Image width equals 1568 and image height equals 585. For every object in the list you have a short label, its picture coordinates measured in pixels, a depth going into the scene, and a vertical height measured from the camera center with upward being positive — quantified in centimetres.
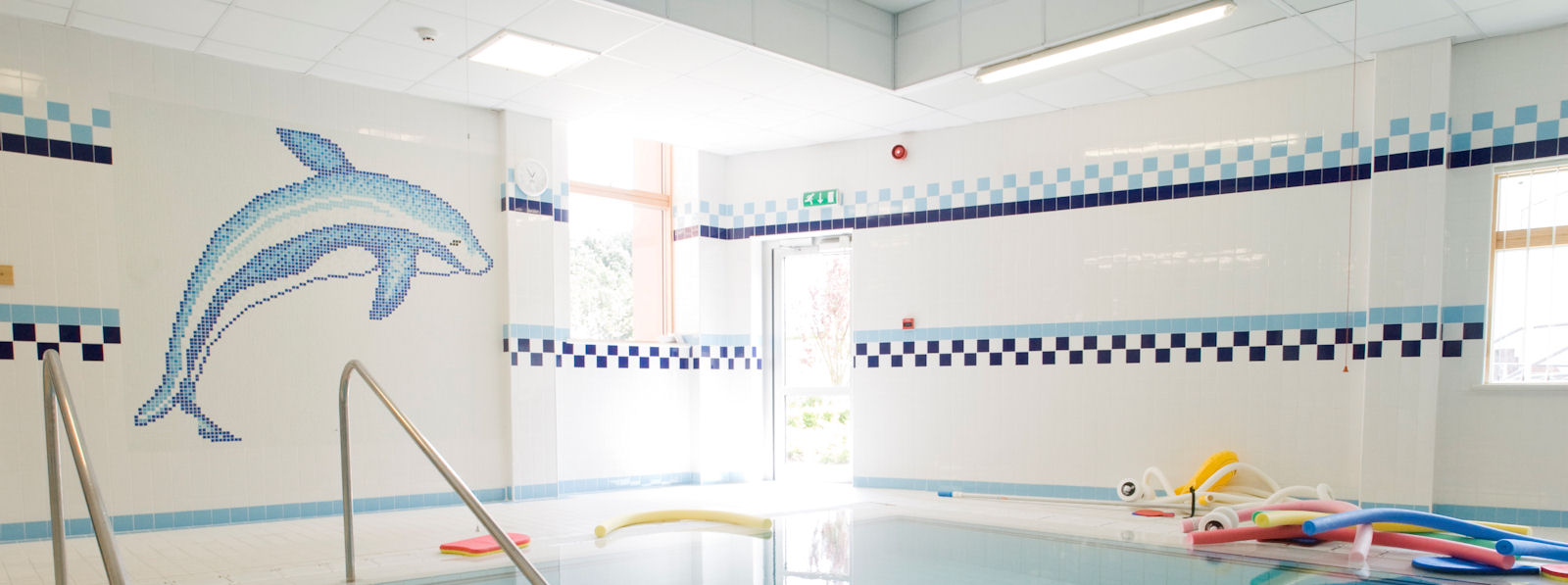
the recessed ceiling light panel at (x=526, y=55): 502 +118
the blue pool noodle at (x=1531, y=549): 349 -116
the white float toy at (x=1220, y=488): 521 -140
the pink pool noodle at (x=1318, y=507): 434 -123
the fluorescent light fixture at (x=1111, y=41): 452 +119
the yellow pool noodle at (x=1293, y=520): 409 -121
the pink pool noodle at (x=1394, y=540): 355 -124
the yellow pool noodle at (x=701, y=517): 493 -145
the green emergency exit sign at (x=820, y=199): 735 +49
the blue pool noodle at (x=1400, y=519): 379 -114
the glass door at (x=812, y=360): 762 -88
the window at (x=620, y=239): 716 +15
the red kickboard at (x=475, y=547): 397 -130
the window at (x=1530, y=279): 494 -13
